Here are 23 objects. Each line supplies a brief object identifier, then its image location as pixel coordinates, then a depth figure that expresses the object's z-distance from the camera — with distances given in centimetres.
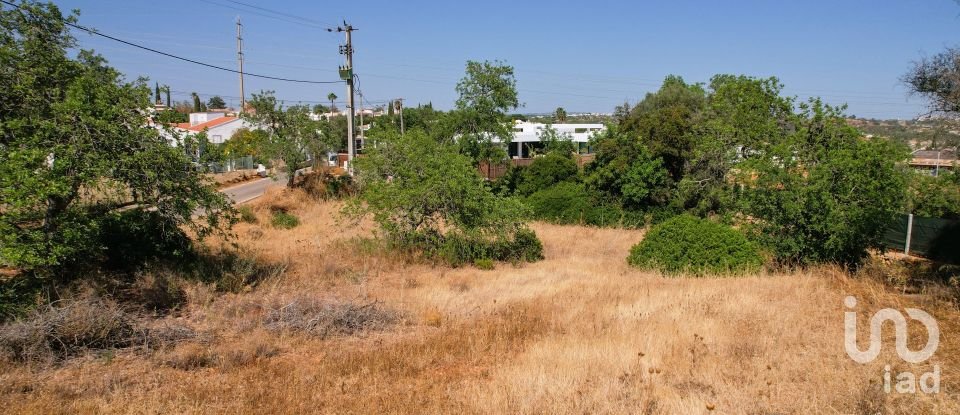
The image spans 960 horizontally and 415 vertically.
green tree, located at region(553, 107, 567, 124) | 12107
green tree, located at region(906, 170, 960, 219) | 2197
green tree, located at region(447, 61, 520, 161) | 3116
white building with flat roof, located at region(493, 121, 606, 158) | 5725
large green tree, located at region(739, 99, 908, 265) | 1427
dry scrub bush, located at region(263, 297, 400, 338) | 915
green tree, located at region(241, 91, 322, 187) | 2888
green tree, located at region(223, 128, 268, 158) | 3009
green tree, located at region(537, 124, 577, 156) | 4034
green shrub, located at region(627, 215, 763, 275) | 1477
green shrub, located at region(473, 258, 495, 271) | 1616
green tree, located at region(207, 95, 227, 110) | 13871
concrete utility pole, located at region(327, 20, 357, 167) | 3067
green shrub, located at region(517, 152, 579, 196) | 3064
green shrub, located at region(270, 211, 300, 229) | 2209
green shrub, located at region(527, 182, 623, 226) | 2719
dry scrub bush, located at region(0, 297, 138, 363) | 741
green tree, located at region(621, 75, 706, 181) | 2653
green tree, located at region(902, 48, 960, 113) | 1123
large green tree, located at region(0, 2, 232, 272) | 883
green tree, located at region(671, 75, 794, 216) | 2205
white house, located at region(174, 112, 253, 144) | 6316
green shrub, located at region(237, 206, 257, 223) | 2173
